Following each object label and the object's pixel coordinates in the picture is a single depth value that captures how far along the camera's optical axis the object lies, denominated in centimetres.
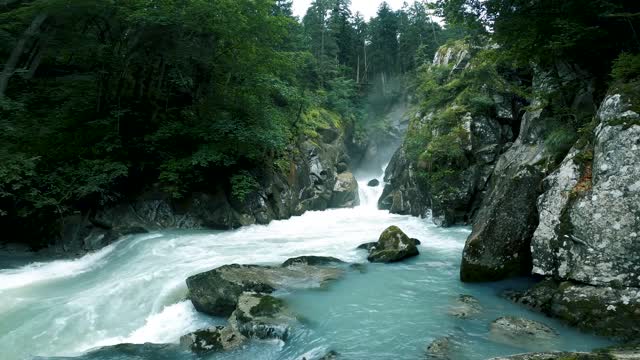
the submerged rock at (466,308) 808
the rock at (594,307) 669
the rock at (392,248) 1247
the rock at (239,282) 880
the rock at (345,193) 2722
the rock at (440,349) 644
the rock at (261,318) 750
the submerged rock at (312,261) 1173
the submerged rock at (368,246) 1397
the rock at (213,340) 712
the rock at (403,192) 2153
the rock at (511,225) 971
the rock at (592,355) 464
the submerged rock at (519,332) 673
